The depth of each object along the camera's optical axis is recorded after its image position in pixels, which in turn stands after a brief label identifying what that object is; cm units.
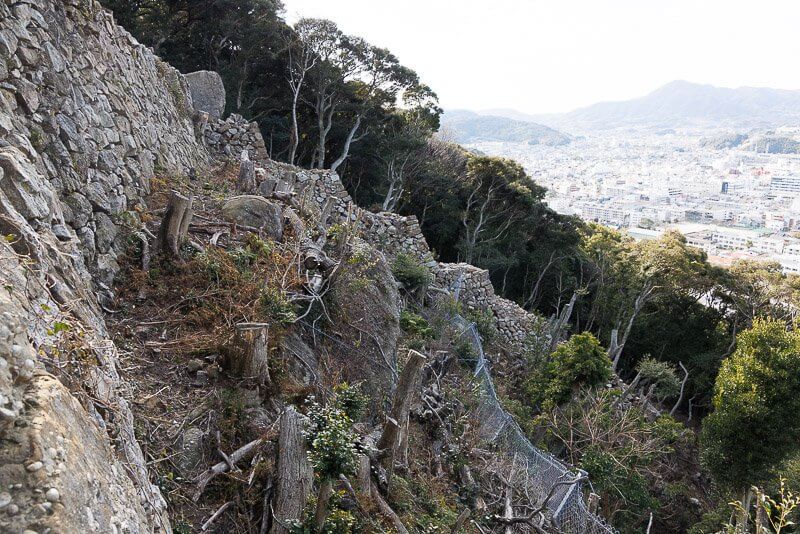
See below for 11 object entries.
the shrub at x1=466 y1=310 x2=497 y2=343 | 1198
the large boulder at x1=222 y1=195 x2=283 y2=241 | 670
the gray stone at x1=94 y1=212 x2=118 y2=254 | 491
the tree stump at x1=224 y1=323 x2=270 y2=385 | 422
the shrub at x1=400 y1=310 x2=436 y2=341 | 891
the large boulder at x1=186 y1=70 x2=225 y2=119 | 1195
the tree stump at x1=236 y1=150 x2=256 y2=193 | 862
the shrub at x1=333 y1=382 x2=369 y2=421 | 428
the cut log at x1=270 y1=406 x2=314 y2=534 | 367
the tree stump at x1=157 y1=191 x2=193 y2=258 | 521
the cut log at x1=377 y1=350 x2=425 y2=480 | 476
